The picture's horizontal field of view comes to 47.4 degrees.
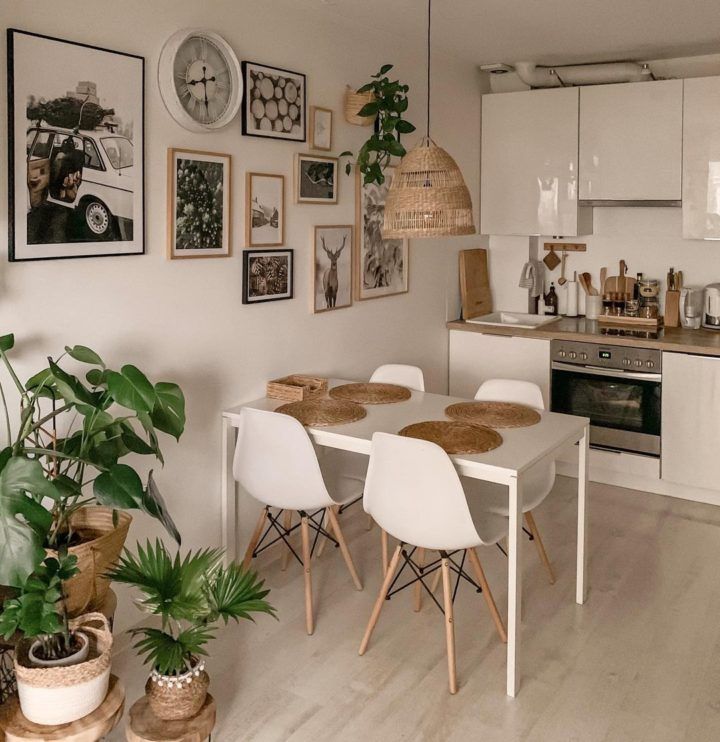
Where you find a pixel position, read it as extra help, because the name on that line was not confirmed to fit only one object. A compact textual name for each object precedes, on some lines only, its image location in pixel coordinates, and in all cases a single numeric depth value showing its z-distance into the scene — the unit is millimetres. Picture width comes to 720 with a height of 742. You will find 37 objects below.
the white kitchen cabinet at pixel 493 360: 4922
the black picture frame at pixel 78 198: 2562
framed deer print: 3959
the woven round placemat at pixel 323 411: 3250
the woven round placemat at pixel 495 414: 3270
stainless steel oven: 4594
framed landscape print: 3513
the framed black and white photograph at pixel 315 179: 3770
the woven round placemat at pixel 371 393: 3605
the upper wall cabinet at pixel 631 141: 4539
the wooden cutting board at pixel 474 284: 5266
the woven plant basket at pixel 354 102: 3980
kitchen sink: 5262
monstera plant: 2027
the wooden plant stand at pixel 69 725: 2186
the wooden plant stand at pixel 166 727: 2297
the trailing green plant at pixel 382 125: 3939
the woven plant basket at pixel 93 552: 2428
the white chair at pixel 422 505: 2752
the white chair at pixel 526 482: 3285
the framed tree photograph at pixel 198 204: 3158
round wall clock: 3047
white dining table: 2771
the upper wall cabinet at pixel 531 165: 4875
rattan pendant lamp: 3051
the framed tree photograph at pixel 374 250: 4254
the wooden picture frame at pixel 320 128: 3807
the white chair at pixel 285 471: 3131
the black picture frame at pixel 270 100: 3412
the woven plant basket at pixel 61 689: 2182
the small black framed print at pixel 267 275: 3561
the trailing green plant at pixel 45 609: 2148
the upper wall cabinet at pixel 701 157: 4418
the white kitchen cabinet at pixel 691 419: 4402
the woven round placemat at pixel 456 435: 2930
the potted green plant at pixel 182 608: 2348
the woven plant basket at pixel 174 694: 2340
